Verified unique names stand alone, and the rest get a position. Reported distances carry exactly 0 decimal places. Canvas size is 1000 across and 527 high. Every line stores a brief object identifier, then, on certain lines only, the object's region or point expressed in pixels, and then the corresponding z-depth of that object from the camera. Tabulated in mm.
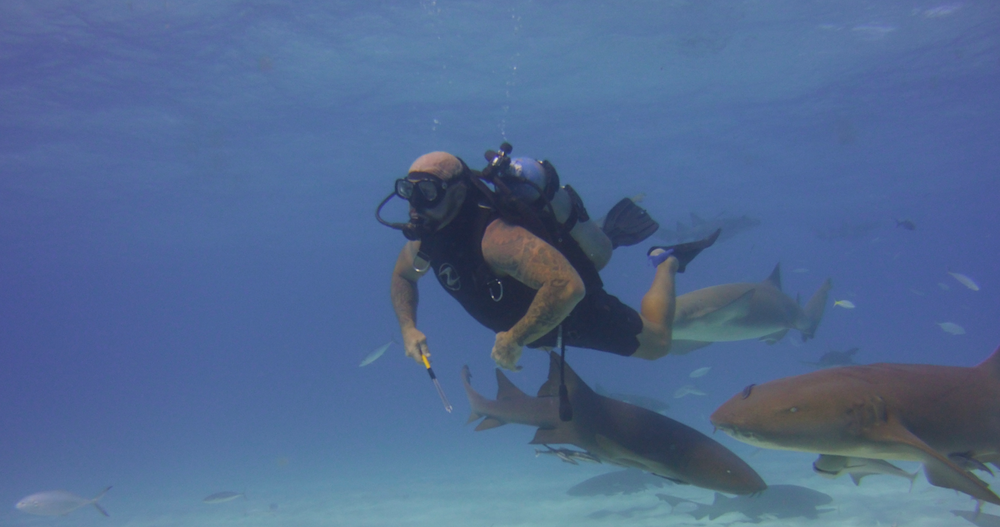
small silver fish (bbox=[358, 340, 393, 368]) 13536
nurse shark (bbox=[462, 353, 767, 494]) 3232
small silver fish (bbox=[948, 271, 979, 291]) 12105
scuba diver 2951
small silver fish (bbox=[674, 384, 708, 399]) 13109
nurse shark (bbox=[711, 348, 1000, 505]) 2602
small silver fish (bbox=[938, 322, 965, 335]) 12625
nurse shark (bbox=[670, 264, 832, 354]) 6027
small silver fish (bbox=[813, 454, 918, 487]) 2896
